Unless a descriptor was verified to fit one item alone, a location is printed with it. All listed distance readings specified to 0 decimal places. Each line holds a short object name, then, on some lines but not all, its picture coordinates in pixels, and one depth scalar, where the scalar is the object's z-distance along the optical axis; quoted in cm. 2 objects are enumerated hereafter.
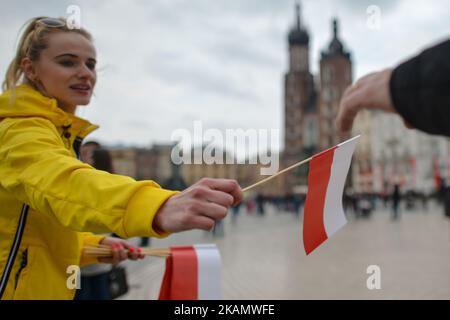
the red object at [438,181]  2601
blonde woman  107
